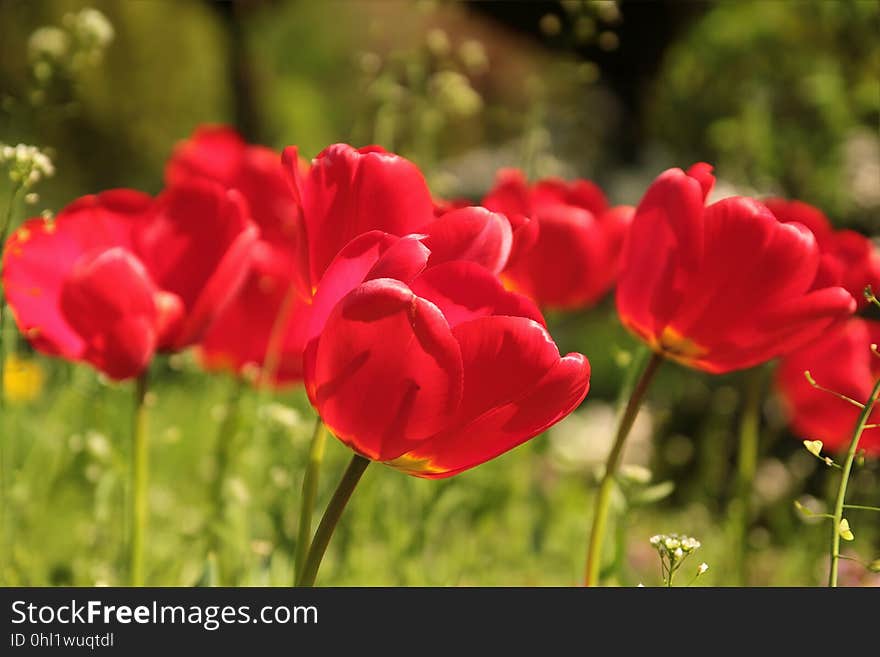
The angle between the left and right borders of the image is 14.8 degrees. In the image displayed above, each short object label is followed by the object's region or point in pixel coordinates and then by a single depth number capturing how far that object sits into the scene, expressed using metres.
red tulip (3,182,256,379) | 1.17
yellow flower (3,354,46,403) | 2.06
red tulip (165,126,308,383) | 1.30
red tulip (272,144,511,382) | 1.06
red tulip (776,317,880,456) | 1.24
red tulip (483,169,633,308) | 1.28
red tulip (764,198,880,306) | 1.17
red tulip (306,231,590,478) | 1.03
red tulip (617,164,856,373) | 1.11
